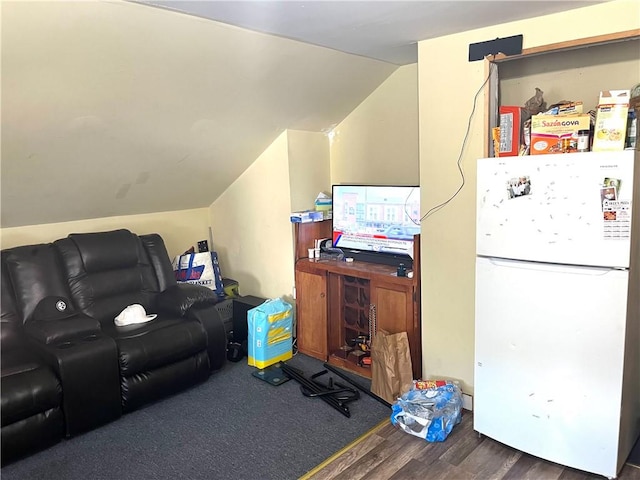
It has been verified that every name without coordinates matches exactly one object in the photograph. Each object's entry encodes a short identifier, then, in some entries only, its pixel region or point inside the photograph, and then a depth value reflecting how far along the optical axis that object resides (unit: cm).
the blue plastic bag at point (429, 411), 255
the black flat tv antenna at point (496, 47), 246
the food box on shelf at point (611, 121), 209
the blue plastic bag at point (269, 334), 344
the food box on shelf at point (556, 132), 221
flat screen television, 331
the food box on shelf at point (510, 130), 244
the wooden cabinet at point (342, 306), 314
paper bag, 292
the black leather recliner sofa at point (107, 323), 265
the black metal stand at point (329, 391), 292
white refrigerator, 207
